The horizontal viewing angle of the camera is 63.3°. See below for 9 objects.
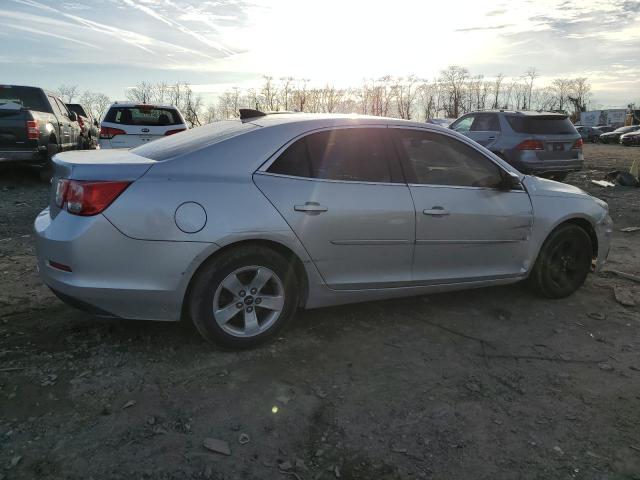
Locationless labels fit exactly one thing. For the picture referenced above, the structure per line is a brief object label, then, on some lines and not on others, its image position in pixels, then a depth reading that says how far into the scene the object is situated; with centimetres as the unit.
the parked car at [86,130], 1580
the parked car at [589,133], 4738
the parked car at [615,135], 4300
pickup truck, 976
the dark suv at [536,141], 1037
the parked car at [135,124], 978
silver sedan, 310
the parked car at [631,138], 3729
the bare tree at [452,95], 6425
